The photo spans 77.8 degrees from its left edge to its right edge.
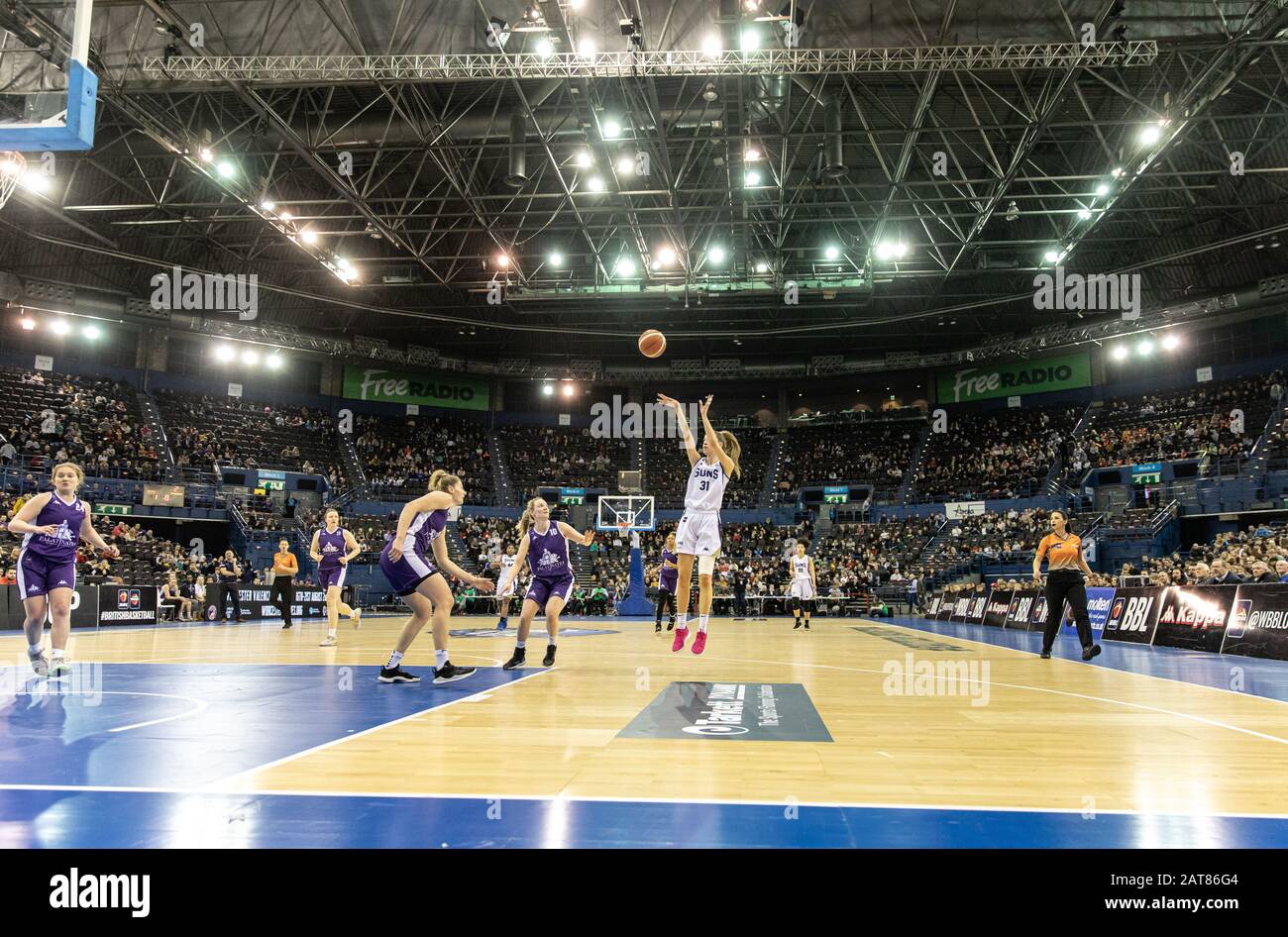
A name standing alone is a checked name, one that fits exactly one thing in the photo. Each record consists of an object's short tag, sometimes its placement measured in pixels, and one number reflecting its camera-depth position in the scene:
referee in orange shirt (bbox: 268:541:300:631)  17.66
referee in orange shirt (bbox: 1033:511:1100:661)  10.61
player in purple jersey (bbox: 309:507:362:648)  13.60
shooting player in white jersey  8.17
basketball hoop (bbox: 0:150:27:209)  14.24
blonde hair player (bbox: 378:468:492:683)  7.16
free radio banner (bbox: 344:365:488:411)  43.38
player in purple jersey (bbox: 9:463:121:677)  7.62
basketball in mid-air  9.52
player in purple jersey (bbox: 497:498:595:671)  9.03
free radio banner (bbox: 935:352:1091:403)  39.94
